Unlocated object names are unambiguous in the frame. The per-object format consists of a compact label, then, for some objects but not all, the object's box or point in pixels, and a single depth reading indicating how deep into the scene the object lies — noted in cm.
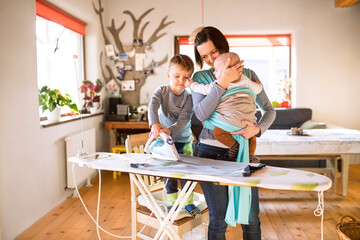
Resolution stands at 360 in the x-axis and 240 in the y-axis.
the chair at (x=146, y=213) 164
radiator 320
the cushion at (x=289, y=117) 446
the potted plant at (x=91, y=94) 376
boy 168
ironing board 112
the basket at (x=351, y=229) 210
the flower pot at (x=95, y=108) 410
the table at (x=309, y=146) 294
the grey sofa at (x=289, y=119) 438
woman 139
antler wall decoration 472
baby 141
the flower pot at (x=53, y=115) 303
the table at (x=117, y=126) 429
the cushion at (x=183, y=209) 167
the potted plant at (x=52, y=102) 293
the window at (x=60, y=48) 326
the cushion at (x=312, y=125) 405
